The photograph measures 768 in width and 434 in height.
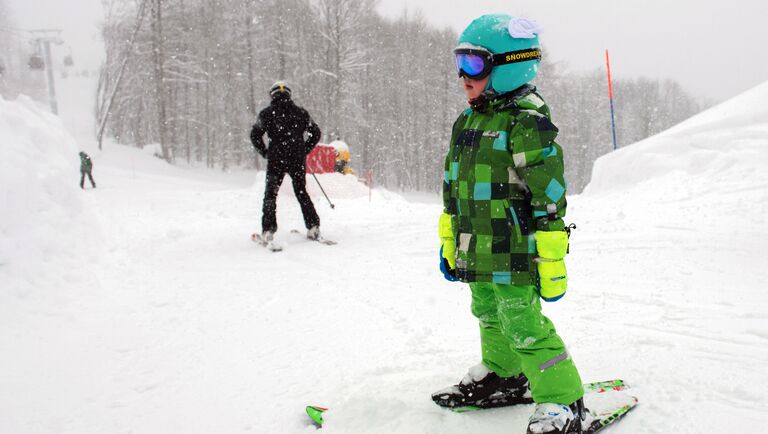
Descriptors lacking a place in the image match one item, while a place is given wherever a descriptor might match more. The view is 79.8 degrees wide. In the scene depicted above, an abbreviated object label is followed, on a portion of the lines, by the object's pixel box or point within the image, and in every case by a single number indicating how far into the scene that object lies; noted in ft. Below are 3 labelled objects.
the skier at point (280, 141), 19.79
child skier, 6.15
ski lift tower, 88.54
